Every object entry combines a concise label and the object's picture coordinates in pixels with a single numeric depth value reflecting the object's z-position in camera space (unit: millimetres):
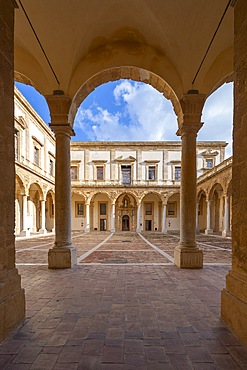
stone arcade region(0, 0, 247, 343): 2539
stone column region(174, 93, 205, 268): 5469
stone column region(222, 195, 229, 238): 17084
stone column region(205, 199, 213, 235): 20455
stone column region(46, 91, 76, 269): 5473
